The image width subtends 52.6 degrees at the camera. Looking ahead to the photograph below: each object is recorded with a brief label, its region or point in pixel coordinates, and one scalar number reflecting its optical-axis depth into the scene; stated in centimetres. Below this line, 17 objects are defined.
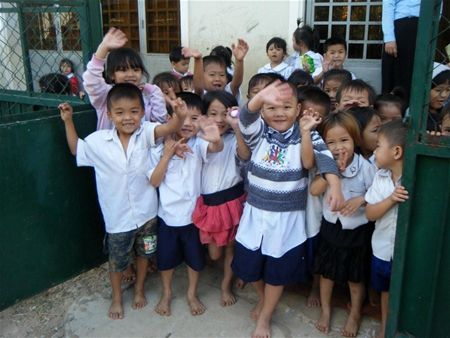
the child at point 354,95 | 255
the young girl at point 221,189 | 235
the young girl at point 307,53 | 412
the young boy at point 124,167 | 230
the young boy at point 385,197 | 184
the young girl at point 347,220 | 207
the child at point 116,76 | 233
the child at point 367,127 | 226
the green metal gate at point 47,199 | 235
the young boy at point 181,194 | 232
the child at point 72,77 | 395
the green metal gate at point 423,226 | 165
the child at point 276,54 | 460
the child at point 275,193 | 204
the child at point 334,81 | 297
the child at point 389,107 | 258
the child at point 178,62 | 394
